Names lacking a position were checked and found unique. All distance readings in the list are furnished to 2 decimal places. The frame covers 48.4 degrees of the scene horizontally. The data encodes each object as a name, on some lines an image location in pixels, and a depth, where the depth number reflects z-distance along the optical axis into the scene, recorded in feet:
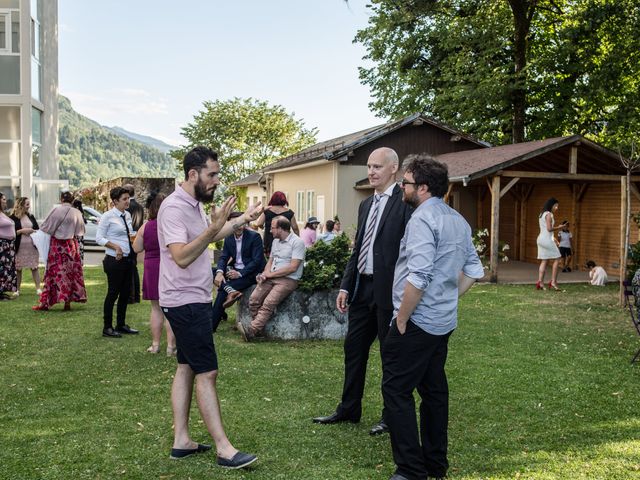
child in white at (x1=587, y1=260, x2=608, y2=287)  54.70
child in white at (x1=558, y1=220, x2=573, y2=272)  65.46
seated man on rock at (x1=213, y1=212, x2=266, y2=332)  30.63
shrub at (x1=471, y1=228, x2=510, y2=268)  64.39
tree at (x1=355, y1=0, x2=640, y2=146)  81.15
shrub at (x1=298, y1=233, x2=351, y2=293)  29.48
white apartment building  72.18
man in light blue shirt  13.51
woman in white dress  49.29
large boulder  29.84
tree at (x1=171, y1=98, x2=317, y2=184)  204.85
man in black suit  15.83
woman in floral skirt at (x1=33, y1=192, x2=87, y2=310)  36.11
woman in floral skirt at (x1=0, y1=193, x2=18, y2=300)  40.98
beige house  85.66
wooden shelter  56.75
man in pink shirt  14.60
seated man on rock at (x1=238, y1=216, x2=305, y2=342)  29.01
